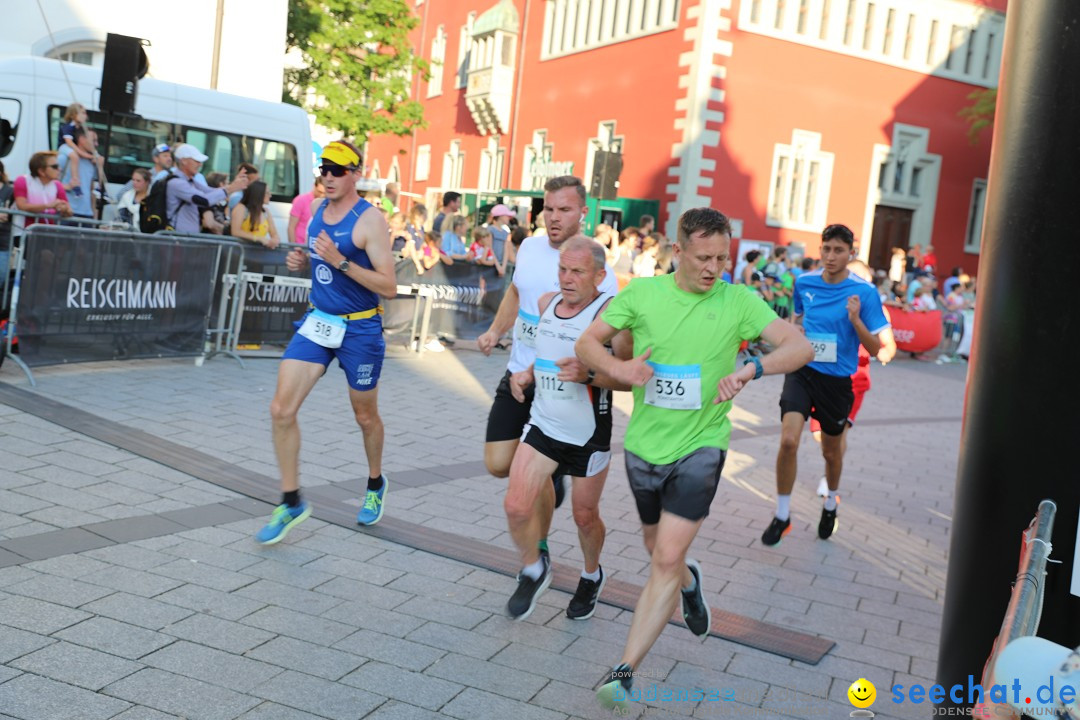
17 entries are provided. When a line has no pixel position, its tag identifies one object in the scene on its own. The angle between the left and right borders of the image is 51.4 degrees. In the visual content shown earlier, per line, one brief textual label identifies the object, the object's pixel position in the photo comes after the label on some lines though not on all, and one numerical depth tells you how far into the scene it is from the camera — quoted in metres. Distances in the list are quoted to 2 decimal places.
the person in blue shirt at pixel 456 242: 15.04
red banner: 22.38
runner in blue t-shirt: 6.78
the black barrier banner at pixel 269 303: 11.40
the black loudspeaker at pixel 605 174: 18.62
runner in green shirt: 4.11
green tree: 30.20
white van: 13.35
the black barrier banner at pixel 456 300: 13.76
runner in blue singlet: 5.53
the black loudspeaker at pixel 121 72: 11.35
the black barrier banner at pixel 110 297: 8.88
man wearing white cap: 11.50
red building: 27.52
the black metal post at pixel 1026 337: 2.55
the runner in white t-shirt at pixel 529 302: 5.19
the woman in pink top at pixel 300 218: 11.79
